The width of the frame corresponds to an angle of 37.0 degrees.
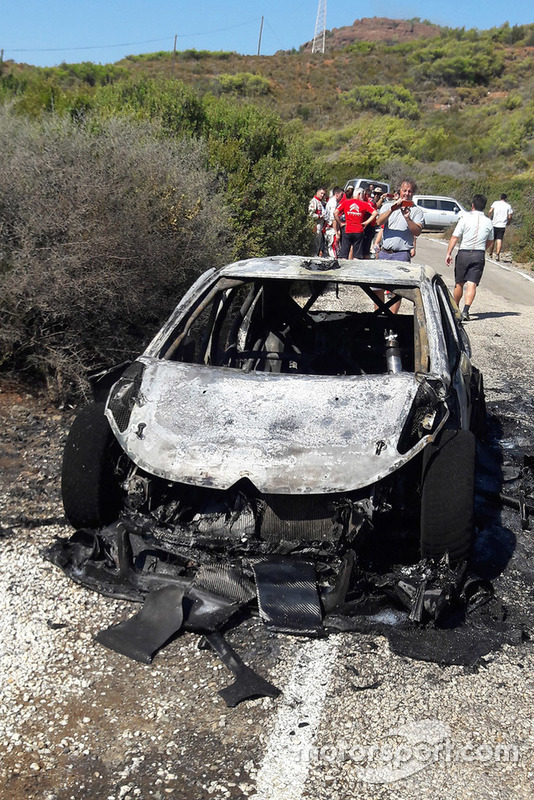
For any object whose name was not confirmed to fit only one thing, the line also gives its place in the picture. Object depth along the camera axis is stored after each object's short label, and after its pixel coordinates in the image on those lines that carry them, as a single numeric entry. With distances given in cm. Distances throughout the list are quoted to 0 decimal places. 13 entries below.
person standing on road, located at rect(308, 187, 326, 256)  1515
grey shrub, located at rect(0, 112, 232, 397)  699
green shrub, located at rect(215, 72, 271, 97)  6398
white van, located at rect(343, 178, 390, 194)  2519
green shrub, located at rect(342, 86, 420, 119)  6494
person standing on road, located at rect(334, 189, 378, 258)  1251
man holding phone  962
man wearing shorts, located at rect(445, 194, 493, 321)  1158
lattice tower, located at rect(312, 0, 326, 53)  9806
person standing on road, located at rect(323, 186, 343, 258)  1517
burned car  390
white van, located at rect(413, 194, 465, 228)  3150
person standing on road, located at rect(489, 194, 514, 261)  1853
